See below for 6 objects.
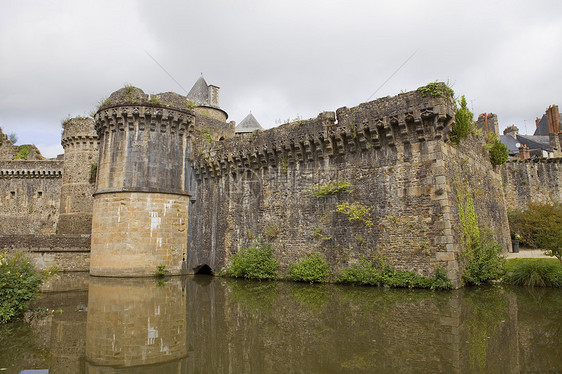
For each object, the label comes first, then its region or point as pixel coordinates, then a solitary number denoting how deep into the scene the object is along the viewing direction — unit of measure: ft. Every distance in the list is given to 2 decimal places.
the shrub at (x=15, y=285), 26.61
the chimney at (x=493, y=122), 85.96
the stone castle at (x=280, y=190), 39.47
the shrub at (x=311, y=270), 45.57
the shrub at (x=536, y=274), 37.60
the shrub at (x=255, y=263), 50.60
